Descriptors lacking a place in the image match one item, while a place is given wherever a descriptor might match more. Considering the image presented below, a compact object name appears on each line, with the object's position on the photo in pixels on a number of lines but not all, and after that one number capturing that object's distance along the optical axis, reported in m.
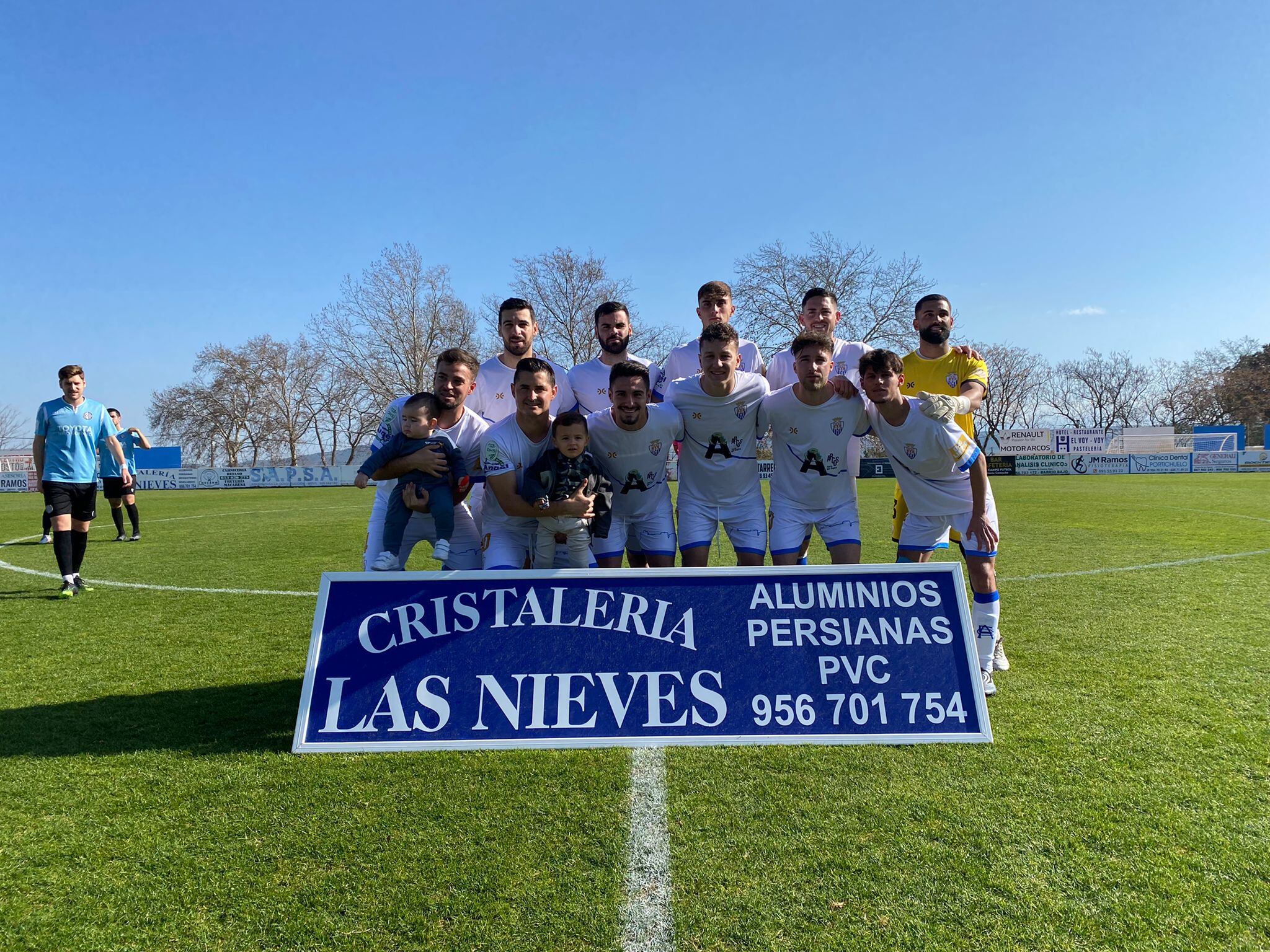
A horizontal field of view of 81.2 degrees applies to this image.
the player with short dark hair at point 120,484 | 10.84
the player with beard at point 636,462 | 3.89
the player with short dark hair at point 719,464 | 4.17
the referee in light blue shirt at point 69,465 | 6.77
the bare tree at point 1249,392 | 59.75
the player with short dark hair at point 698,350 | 4.67
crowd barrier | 34.44
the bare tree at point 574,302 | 44.06
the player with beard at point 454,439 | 4.16
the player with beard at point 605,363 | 4.61
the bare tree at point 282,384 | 60.69
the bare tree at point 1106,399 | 70.56
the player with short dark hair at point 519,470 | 3.79
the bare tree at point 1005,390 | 64.31
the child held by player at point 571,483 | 3.72
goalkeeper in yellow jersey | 4.40
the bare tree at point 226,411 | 60.94
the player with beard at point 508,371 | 4.72
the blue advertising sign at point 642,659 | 3.08
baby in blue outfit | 3.99
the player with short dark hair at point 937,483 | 3.97
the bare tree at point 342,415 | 53.22
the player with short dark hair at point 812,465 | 4.16
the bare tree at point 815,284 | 43.03
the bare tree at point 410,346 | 44.59
